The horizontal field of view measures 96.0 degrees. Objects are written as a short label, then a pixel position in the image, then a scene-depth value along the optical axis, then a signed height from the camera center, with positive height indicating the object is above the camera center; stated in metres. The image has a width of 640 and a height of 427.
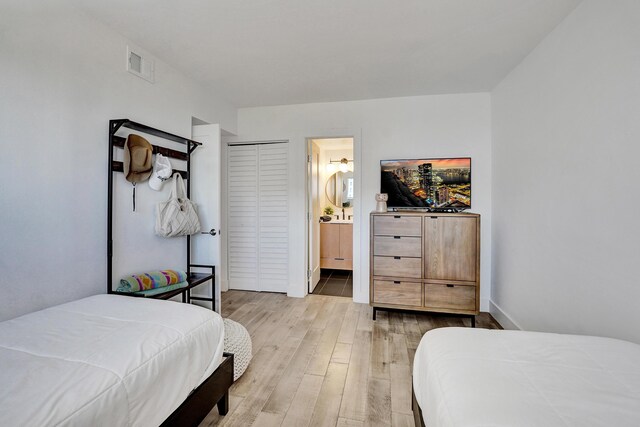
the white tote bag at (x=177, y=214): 2.41 +0.00
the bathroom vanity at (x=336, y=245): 5.02 -0.53
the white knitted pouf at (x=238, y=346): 1.92 -0.91
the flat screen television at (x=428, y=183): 3.22 +0.37
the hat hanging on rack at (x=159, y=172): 2.41 +0.35
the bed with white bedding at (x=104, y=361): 0.84 -0.52
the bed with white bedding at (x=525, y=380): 0.77 -0.53
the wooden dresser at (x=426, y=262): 2.78 -0.47
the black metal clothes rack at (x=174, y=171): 2.02 +0.35
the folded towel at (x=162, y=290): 2.11 -0.59
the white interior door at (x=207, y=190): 2.90 +0.25
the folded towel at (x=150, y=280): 2.10 -0.51
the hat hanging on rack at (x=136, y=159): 2.12 +0.42
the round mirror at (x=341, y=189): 5.56 +0.49
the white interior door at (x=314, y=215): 3.88 -0.01
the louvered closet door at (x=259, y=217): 3.81 -0.04
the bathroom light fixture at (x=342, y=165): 5.40 +0.94
